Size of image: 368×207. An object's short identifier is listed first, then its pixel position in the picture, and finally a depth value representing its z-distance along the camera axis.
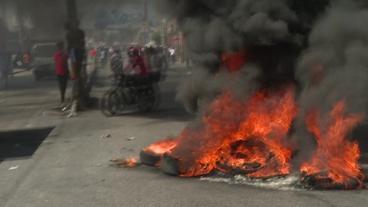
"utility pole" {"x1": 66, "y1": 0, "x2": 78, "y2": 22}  16.36
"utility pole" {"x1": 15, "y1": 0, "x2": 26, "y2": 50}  17.93
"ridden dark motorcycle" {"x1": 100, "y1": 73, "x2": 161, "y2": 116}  14.86
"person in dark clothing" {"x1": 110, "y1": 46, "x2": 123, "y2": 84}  15.13
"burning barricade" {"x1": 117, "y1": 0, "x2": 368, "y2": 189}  7.07
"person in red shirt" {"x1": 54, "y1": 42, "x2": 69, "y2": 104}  17.44
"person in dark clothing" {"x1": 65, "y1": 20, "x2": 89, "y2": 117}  16.17
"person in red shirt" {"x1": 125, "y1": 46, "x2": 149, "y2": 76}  15.14
